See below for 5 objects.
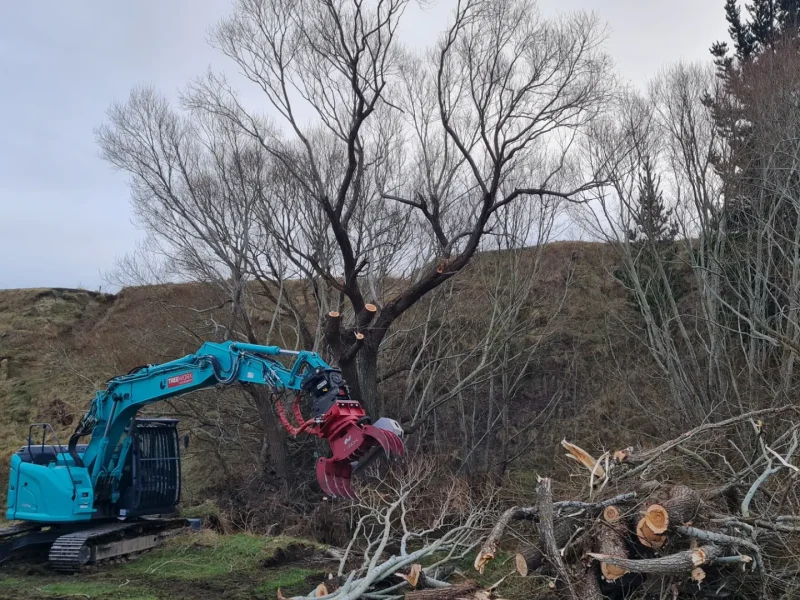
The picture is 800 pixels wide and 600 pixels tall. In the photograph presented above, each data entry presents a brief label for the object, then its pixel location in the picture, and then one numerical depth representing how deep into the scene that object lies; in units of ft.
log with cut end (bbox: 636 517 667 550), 20.51
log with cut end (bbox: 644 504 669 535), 20.22
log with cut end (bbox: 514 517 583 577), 22.95
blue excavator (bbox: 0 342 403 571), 28.94
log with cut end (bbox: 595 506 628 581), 20.39
